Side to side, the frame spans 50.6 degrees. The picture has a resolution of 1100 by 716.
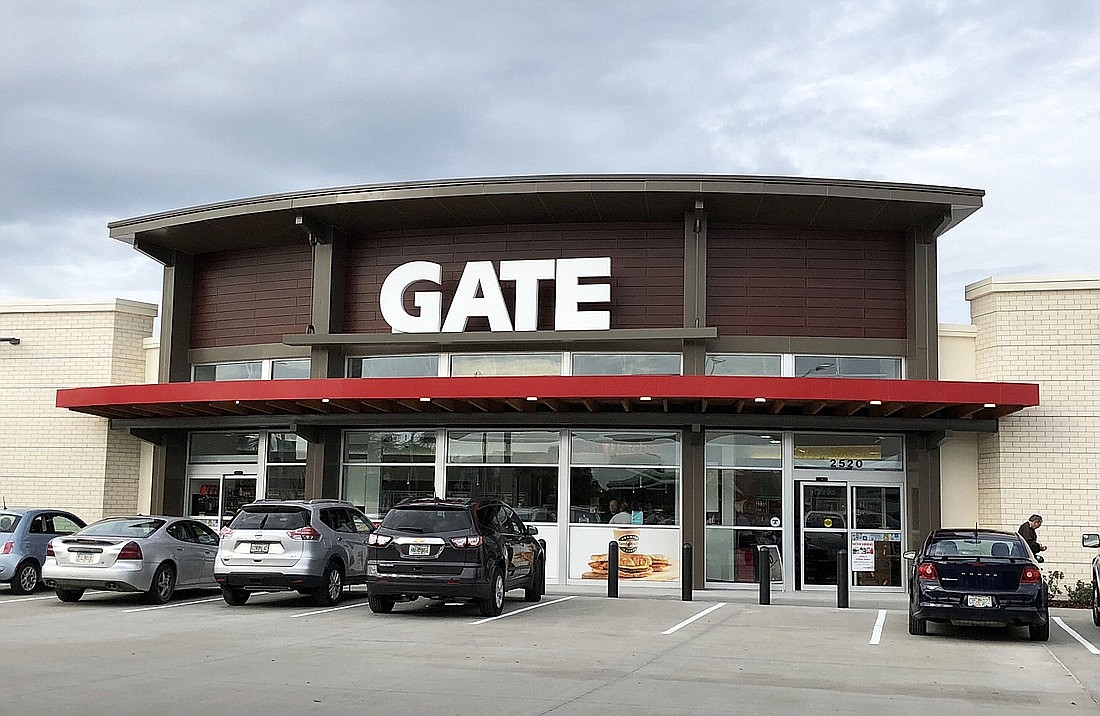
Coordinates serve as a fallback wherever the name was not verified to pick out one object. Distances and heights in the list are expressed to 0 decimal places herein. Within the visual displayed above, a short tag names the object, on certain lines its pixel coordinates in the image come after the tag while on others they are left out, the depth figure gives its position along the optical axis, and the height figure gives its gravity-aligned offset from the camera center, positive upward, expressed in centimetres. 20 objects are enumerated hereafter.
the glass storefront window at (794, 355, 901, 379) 2395 +281
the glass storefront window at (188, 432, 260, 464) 2678 +104
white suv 1788 -91
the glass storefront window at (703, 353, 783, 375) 2394 +282
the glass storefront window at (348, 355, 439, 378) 2525 +280
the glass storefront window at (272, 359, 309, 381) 2619 +280
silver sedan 1802 -107
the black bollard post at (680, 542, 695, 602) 2086 -131
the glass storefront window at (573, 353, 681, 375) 2411 +280
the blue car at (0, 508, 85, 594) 1998 -97
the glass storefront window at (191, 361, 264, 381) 2692 +283
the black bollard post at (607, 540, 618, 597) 2128 -127
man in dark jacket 1958 -36
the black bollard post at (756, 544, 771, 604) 2050 -127
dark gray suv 1662 -85
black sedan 1489 -104
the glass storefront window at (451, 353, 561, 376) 2458 +282
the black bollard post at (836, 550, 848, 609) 2020 -131
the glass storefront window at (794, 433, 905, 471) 2362 +104
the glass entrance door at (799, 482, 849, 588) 2325 -49
